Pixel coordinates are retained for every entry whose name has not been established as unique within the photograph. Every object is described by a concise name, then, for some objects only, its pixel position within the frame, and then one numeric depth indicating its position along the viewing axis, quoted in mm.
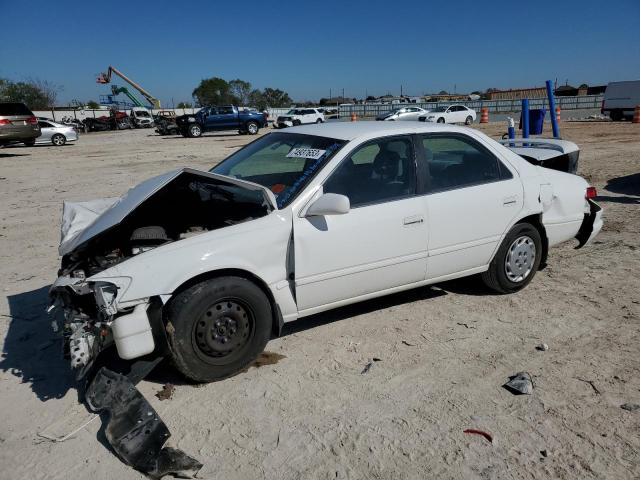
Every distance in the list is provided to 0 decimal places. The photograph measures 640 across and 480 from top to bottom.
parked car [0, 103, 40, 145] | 18047
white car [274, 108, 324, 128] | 34844
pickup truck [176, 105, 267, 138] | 29359
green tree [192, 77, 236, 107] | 82712
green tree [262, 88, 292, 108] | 92631
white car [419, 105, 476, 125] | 31438
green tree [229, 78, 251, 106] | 89438
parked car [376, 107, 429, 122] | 31906
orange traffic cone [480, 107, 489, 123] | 34072
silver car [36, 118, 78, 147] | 25328
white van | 29645
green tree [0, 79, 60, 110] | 58000
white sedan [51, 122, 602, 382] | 2998
